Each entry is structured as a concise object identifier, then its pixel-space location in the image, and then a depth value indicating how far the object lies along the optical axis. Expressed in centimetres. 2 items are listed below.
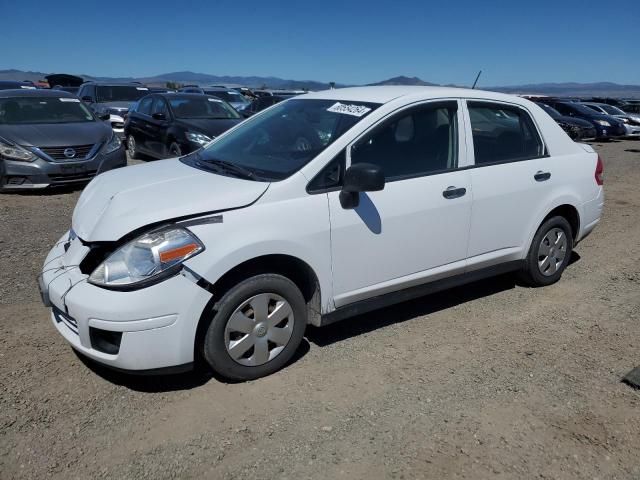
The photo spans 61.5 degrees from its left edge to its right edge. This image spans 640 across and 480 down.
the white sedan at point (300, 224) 291
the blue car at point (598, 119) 1992
